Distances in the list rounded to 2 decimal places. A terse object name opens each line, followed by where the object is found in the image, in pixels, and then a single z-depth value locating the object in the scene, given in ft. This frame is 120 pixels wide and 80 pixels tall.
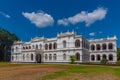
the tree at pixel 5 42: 151.47
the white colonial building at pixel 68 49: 99.98
